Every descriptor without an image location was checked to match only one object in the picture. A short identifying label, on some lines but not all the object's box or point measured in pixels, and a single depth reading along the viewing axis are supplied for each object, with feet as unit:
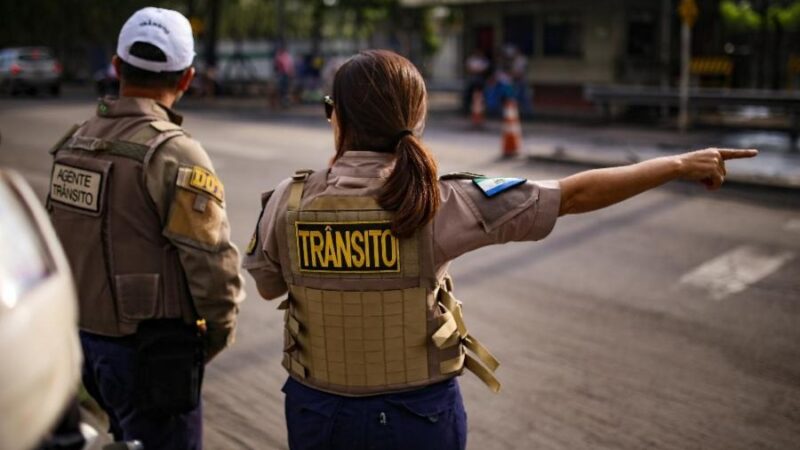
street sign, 55.42
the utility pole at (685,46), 55.52
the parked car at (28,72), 108.06
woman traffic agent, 7.48
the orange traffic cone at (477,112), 66.77
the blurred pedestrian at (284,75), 92.73
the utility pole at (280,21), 105.81
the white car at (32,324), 4.07
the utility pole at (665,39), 80.48
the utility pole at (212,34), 116.37
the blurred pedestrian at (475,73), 81.20
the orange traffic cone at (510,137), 50.70
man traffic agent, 9.48
